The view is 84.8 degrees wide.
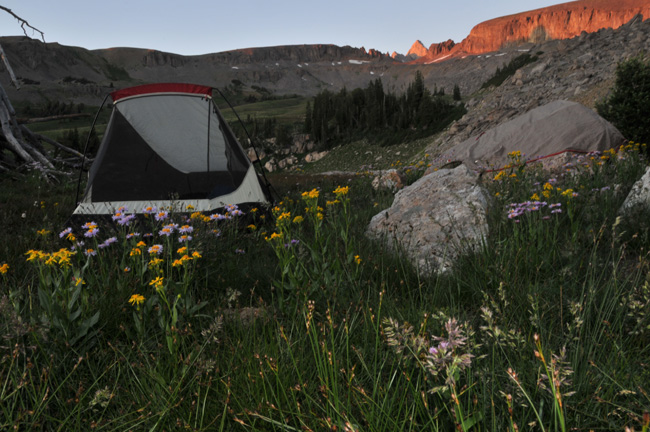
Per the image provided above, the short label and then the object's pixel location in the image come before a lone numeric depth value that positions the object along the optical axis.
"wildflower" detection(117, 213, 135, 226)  2.82
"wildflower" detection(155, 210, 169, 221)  3.10
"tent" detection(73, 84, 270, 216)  6.21
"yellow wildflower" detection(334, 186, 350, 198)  2.72
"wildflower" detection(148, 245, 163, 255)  2.12
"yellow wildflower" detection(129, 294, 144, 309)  1.84
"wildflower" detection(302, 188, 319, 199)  2.57
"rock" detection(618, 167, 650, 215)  3.34
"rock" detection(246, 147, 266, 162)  58.66
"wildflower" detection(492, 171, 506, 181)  4.21
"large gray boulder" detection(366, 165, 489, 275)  3.45
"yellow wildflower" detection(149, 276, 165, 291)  1.70
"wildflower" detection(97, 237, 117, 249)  2.68
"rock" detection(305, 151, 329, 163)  46.91
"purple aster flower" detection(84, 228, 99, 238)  2.53
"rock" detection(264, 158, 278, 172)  48.71
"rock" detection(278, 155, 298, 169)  50.26
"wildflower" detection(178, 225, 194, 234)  2.35
